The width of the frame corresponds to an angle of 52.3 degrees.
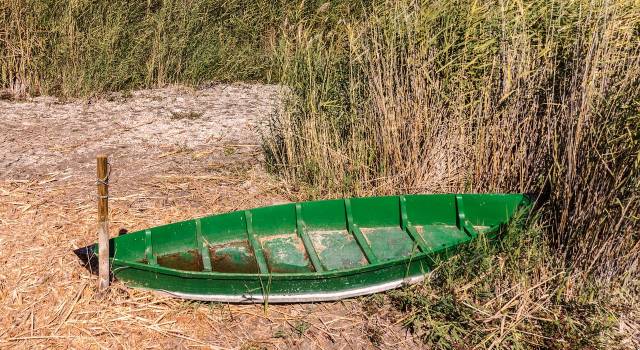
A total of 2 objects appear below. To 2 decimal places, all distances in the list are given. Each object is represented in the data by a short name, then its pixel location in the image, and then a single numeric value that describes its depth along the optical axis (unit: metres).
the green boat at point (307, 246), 4.02
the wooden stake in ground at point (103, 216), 3.76
